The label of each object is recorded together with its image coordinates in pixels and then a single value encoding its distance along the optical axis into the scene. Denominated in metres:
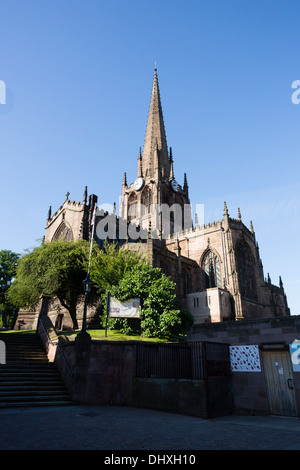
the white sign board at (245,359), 12.02
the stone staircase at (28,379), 11.34
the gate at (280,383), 10.98
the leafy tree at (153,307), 22.12
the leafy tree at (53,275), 28.52
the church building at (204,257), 35.28
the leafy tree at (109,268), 27.84
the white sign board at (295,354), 11.02
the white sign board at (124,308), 21.23
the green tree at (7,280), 42.91
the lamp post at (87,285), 14.01
